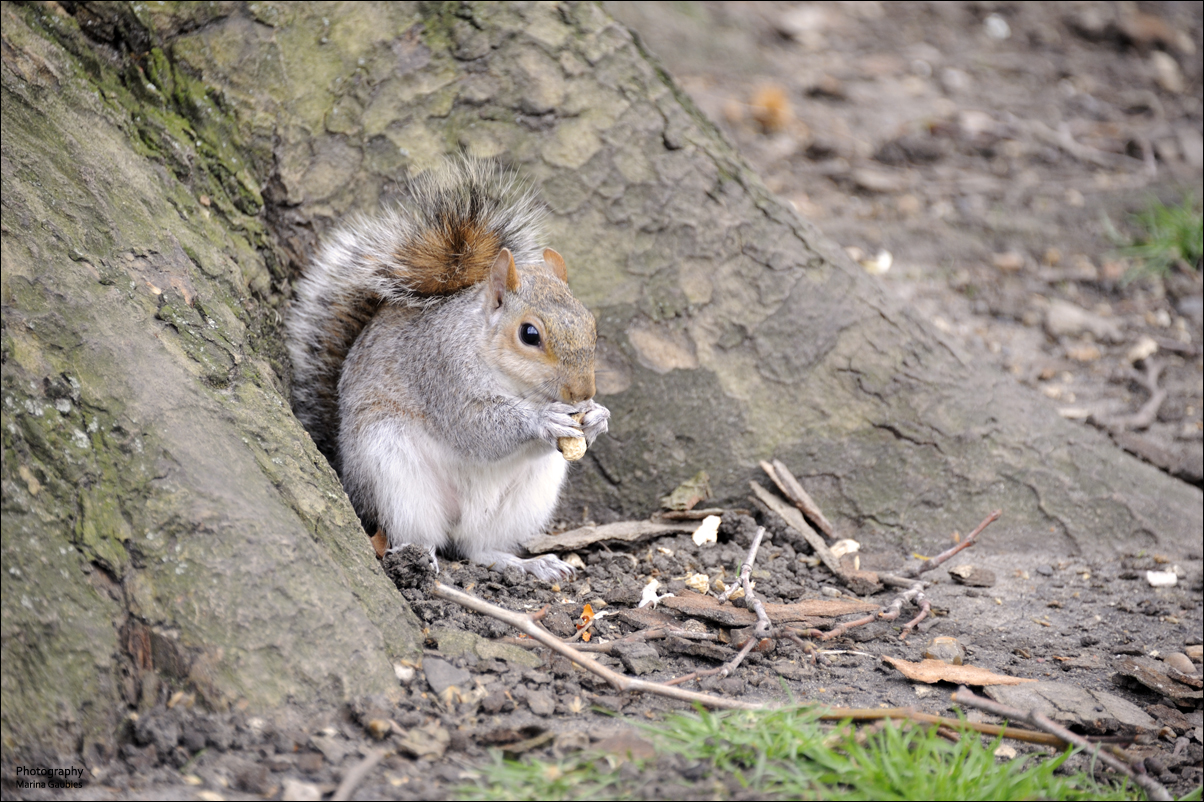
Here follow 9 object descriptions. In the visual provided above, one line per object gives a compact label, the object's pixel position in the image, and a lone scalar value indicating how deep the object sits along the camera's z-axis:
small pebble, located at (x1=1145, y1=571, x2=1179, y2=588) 6.03
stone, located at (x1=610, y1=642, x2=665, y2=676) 4.44
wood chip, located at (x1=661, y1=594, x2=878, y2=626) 4.84
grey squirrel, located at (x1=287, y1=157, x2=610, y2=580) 5.40
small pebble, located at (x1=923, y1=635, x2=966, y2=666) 4.83
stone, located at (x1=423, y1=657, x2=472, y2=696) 4.06
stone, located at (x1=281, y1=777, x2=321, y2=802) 3.27
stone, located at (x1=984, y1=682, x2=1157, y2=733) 4.37
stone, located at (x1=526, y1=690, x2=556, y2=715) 4.00
